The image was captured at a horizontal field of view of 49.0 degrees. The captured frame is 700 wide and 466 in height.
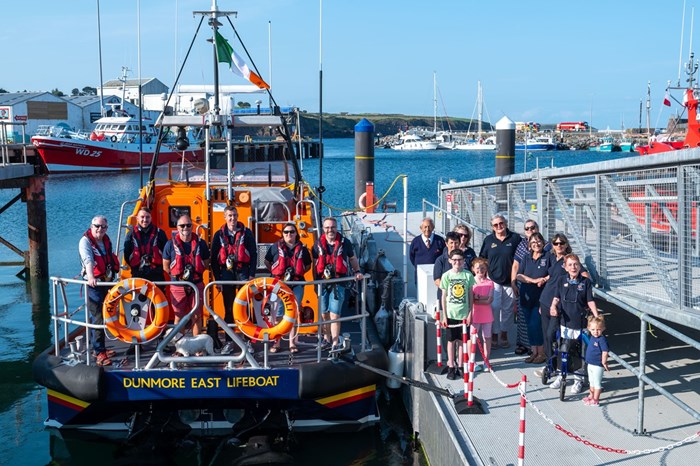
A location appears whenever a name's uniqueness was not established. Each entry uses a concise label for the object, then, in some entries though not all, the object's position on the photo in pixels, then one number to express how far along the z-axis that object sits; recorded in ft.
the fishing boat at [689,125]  67.31
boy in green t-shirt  26.50
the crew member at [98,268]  27.12
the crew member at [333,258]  28.71
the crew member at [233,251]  28.30
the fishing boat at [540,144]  356.38
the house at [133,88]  300.59
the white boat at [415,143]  415.23
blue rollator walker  24.76
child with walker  24.34
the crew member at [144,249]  28.40
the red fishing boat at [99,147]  200.13
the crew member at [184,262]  27.50
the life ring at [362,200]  69.36
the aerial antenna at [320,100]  47.99
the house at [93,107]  282.15
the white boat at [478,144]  402.85
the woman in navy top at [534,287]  27.35
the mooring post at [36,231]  63.52
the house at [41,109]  274.77
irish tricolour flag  36.60
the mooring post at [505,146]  63.36
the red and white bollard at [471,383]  24.39
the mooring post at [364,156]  70.28
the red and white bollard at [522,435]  19.58
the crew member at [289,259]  28.04
